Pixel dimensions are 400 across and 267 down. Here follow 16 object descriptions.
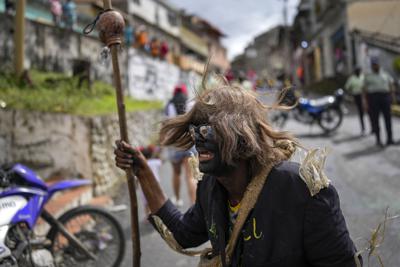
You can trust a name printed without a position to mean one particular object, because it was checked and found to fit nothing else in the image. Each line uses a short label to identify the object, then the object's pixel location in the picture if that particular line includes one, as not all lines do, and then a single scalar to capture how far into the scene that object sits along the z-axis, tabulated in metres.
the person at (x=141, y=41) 20.91
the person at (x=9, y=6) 11.66
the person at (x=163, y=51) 24.03
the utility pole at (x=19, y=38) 8.88
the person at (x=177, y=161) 5.99
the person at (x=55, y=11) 14.87
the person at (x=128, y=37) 18.73
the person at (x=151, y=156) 5.60
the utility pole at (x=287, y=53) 46.21
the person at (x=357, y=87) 11.59
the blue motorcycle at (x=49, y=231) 3.43
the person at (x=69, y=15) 15.26
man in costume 1.80
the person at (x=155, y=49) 22.80
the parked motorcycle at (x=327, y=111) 12.14
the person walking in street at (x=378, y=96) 9.12
